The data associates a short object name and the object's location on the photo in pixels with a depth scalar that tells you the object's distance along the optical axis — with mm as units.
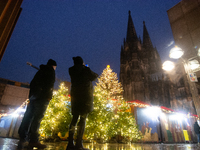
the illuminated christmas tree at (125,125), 6138
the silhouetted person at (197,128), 7973
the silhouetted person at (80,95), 2107
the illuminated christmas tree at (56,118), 4832
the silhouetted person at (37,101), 2400
